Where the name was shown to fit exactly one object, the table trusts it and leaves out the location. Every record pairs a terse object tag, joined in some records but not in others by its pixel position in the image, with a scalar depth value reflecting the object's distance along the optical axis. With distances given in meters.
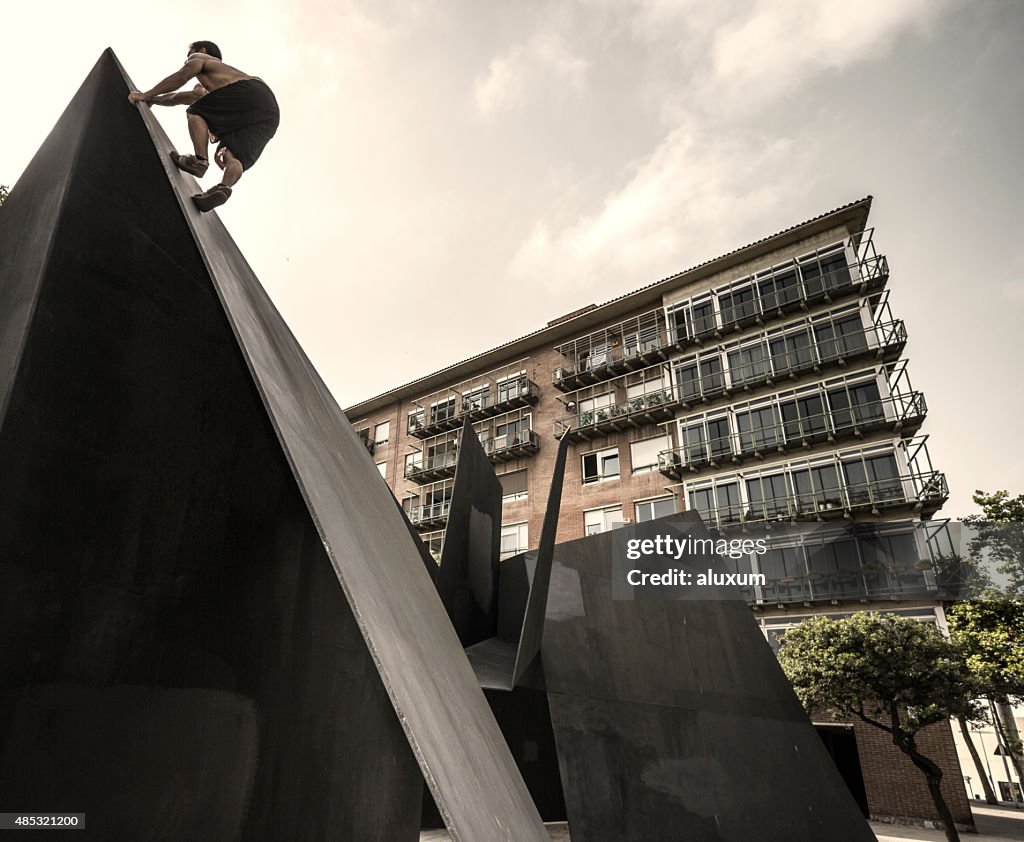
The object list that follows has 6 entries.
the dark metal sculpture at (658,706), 6.61
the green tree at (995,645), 15.51
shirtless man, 3.45
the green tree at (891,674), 15.04
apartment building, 20.19
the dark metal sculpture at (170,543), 2.53
